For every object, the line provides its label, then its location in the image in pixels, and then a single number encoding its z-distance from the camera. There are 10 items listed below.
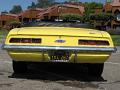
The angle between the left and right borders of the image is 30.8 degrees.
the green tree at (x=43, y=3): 71.84
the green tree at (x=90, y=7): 29.70
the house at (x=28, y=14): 33.69
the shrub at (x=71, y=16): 28.34
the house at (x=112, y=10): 28.29
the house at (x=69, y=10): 32.16
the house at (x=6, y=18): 35.04
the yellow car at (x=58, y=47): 3.75
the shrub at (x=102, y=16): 27.10
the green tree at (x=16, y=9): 71.96
